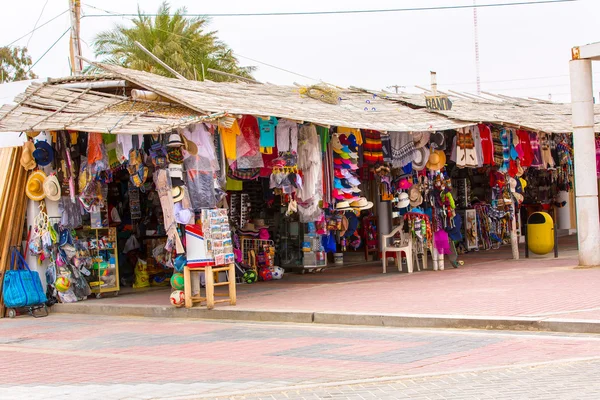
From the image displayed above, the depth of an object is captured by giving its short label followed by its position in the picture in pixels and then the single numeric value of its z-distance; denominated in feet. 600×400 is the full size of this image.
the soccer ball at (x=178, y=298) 46.26
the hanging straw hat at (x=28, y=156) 51.03
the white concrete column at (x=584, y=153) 56.34
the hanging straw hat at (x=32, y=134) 50.42
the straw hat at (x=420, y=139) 61.41
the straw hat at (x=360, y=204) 58.49
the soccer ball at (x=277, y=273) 61.77
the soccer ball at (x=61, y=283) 51.26
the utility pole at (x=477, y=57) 157.40
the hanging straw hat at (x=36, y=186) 50.96
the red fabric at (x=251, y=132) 50.19
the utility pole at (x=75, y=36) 71.88
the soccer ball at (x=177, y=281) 47.01
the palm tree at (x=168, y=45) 105.19
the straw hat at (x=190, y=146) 46.78
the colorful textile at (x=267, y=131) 51.08
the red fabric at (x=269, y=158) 52.80
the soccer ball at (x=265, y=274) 61.41
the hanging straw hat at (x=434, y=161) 62.80
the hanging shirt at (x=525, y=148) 70.79
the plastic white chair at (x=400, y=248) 61.36
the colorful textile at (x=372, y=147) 60.39
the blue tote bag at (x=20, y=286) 49.75
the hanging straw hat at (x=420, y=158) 61.93
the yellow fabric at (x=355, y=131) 56.49
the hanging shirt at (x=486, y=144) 66.85
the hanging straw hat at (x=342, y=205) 57.88
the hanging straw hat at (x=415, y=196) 61.41
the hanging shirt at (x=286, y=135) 52.24
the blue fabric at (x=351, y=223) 65.19
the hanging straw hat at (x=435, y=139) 62.75
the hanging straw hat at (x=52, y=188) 50.93
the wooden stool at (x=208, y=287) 45.37
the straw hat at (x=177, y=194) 45.62
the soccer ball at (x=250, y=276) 60.08
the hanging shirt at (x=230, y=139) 48.49
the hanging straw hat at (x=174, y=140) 45.62
